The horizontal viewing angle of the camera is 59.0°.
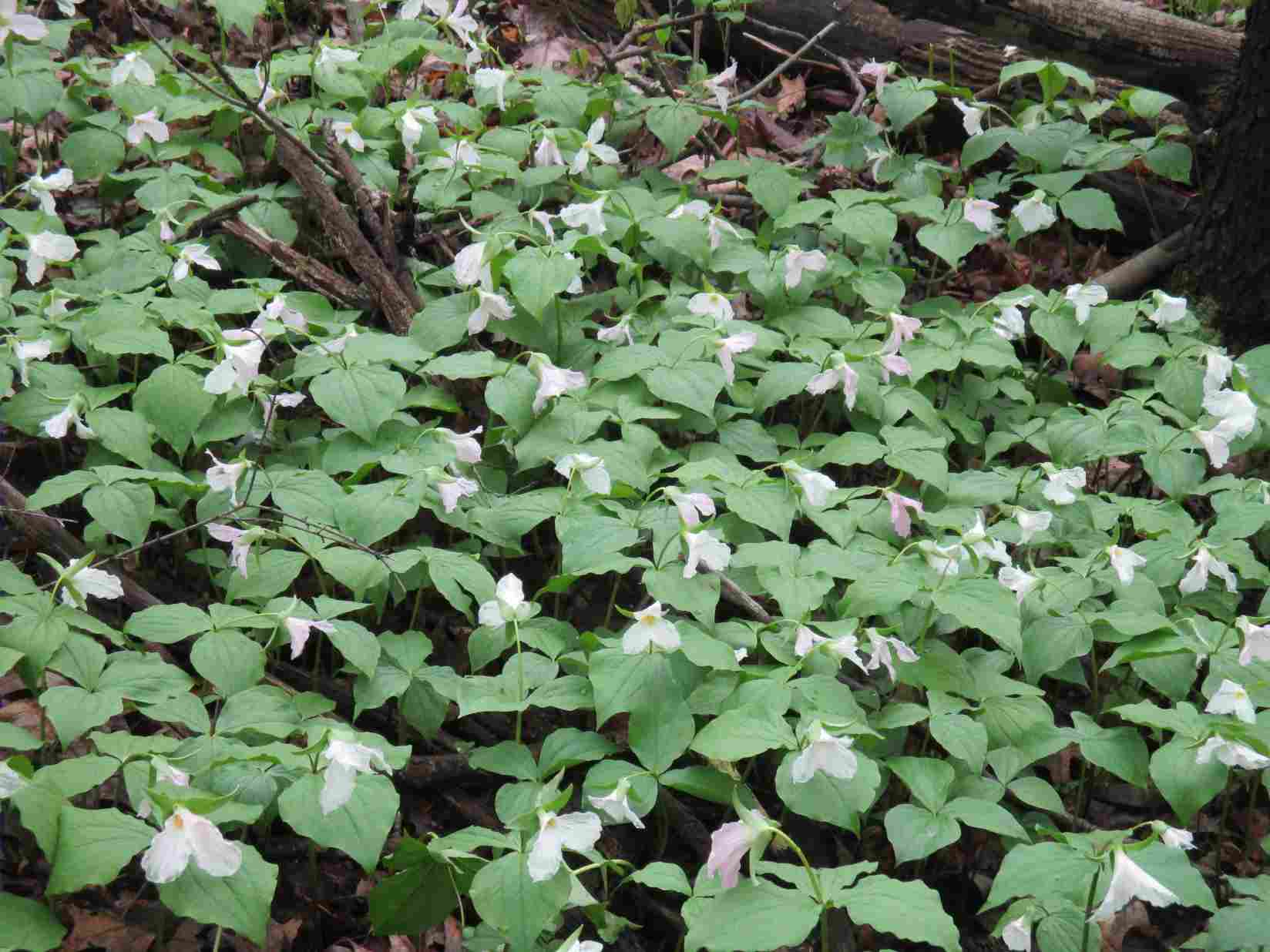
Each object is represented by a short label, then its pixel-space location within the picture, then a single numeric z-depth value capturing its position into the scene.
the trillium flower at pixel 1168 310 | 3.52
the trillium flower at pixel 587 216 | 3.46
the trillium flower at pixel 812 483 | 2.71
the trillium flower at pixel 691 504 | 2.50
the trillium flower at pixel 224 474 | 2.59
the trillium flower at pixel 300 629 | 2.29
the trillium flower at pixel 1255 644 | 2.50
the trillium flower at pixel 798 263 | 3.47
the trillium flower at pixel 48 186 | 3.53
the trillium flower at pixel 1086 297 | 3.55
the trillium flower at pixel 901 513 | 2.74
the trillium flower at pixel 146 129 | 3.73
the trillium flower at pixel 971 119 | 4.12
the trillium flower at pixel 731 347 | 3.03
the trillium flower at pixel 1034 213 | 3.74
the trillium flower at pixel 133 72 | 3.85
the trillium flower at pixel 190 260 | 3.28
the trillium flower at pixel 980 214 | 3.79
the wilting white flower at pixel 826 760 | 2.04
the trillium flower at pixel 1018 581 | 2.64
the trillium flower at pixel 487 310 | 3.11
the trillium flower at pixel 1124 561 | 2.71
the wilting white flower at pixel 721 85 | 4.05
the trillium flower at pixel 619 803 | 2.09
